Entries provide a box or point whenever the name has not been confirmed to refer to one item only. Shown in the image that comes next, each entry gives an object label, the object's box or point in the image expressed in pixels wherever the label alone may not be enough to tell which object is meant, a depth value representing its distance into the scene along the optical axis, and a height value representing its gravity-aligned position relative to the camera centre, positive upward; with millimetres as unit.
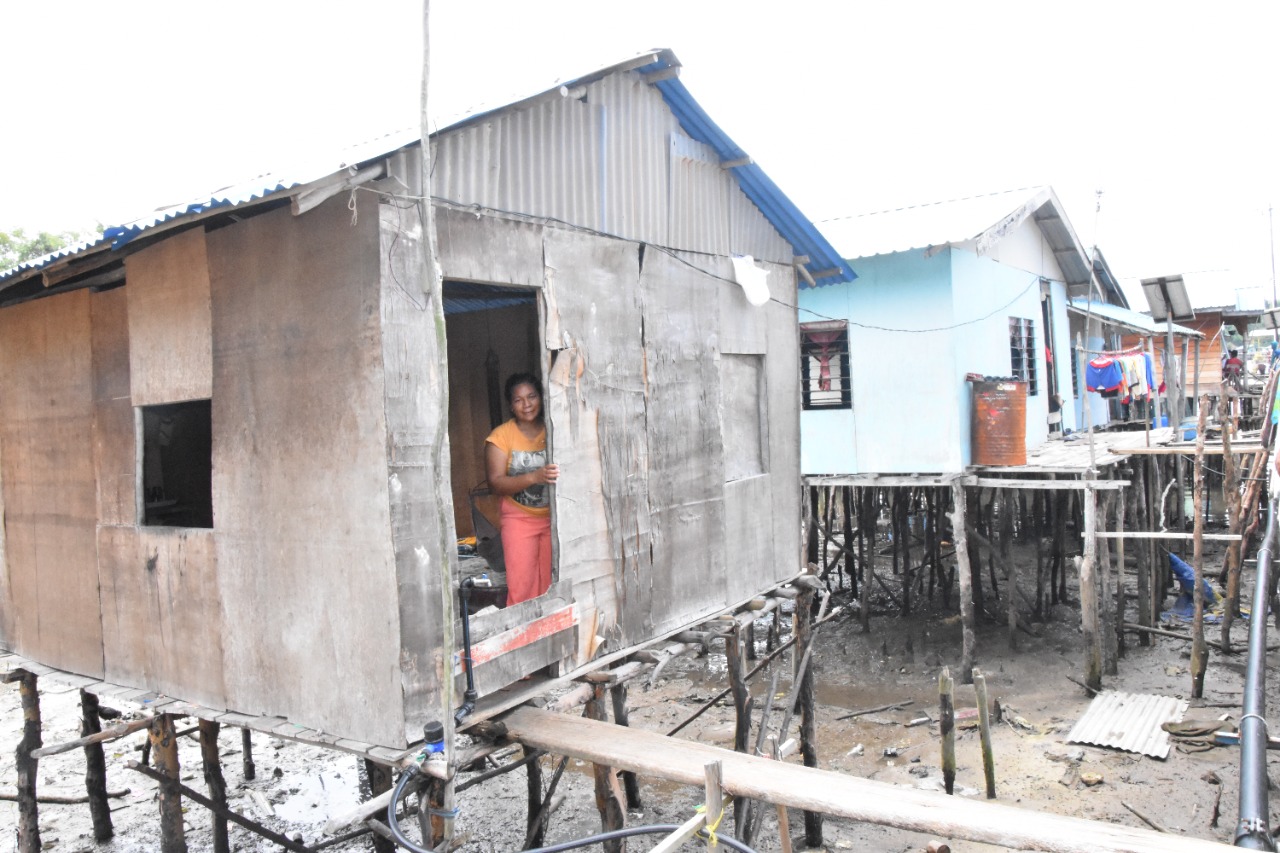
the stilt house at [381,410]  4355 +135
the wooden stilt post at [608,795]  5641 -2367
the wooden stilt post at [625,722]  7611 -2722
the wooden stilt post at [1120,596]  12438 -2776
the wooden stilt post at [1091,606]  11375 -2623
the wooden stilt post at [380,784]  6430 -2606
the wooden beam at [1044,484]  11203 -1062
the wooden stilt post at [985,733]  8953 -3284
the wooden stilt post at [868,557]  14070 -2307
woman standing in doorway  5684 -520
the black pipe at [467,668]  4477 -1219
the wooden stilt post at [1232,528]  11305 -1706
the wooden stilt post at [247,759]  9883 -3582
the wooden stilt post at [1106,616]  12203 -3002
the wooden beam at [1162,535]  10288 -1660
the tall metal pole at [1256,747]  3764 -1767
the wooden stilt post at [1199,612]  10805 -2614
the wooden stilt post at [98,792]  8344 -3302
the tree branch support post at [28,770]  7102 -2577
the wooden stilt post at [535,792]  7375 -3099
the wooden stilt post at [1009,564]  13067 -2376
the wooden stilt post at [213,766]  6414 -2425
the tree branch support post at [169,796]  5746 -2418
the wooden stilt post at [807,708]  8516 -2893
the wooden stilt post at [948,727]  8828 -3191
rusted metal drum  12023 -236
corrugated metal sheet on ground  9680 -3710
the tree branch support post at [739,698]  6871 -2278
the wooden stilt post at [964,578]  12102 -2361
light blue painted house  11930 +1040
